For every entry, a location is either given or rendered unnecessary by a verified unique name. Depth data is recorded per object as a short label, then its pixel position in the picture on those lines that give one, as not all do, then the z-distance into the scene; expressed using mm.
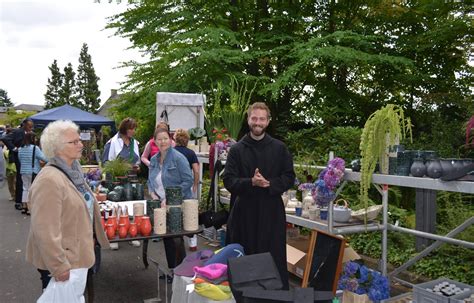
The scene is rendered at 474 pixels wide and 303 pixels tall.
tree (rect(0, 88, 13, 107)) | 92462
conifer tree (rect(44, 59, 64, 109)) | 53375
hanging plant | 3211
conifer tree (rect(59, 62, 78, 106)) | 52969
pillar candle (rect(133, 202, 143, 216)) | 3656
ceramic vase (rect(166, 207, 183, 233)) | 3584
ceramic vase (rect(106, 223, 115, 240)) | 3350
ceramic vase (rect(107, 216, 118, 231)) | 3404
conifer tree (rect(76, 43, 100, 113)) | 52750
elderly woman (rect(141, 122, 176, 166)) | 5852
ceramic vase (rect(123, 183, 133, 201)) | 4648
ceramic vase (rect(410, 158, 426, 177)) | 2922
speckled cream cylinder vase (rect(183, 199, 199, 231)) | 3604
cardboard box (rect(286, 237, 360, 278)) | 4402
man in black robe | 3254
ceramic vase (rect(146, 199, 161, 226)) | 3666
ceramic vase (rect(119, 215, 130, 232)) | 3420
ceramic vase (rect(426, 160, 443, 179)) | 2747
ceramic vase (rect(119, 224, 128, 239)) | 3379
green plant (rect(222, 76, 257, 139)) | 5715
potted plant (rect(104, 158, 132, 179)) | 5347
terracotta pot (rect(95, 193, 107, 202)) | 4406
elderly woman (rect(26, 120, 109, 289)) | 2312
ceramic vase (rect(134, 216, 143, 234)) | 3469
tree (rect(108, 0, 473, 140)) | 8445
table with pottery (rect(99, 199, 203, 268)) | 3404
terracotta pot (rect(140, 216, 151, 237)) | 3449
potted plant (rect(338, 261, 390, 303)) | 3512
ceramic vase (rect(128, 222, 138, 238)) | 3428
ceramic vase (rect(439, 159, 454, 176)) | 2689
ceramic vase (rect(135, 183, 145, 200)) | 4705
